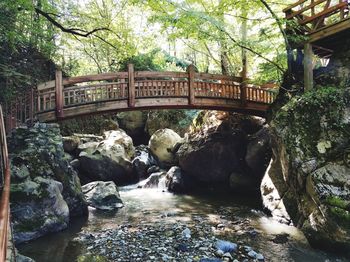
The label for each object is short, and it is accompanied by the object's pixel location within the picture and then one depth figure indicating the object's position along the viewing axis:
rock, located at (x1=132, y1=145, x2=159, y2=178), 15.90
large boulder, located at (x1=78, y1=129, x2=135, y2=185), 14.30
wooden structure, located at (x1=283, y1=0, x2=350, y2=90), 8.73
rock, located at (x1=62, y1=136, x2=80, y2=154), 14.95
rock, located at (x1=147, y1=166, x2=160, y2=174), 15.88
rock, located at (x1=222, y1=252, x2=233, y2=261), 6.50
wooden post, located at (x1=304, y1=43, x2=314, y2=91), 9.45
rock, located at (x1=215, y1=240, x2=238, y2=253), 6.98
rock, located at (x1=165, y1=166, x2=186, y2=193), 13.95
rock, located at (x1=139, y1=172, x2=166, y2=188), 14.78
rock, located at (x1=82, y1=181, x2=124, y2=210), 11.05
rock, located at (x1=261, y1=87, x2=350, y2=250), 6.78
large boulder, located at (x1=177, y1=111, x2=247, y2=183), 13.78
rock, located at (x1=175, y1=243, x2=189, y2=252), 6.94
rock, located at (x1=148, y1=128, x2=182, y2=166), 16.12
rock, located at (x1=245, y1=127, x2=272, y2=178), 12.51
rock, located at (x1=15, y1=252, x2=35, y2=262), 5.01
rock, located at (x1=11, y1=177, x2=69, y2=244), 7.38
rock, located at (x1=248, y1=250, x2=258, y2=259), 6.66
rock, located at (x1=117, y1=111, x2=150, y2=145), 20.61
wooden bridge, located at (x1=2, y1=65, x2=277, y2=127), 10.08
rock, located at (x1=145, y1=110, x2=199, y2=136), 20.05
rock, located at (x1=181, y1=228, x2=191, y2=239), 7.90
